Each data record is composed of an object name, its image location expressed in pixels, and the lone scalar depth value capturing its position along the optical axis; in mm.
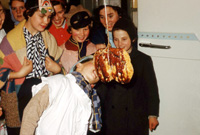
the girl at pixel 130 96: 1565
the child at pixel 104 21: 1825
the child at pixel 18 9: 1814
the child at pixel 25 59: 1438
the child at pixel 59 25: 1760
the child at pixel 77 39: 1597
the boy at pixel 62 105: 1000
